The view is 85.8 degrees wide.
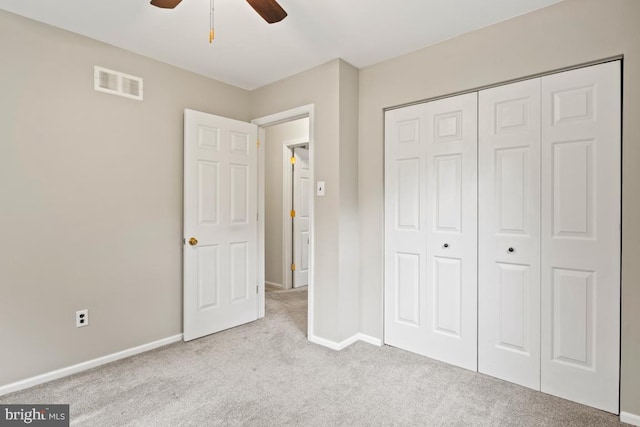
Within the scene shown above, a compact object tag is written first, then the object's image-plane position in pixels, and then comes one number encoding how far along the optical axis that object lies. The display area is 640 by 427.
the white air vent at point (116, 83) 2.57
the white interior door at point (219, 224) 3.03
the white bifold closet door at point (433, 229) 2.50
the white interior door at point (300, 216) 4.96
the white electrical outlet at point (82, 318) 2.48
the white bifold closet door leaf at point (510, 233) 2.22
